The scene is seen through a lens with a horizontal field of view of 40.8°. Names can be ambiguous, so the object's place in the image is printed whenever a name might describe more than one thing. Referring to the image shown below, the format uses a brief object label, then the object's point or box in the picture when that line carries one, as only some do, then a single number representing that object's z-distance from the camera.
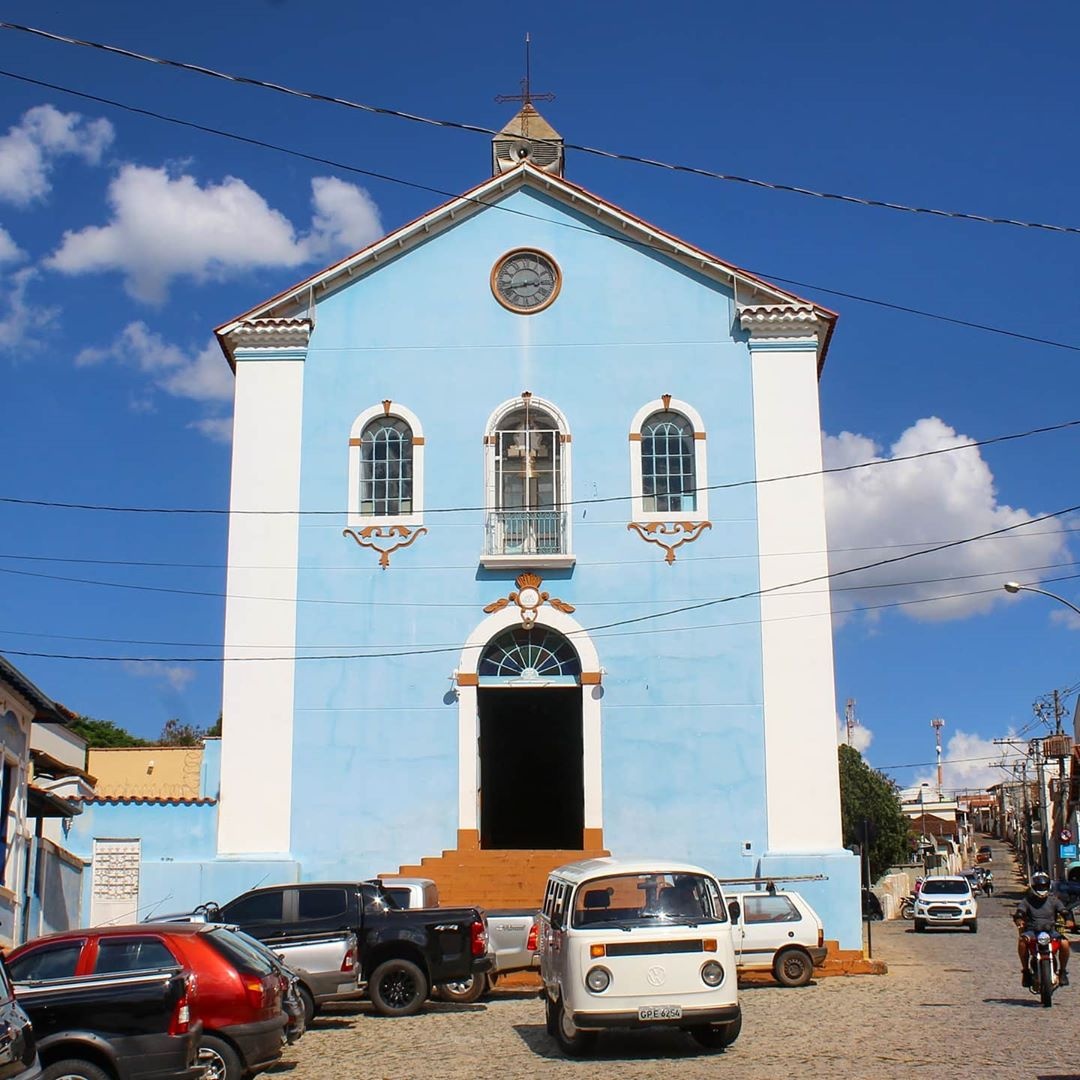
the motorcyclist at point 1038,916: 17.58
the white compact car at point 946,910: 38.03
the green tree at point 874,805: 58.56
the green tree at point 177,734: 66.31
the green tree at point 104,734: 64.06
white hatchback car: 20.30
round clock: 25.14
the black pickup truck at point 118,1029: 10.63
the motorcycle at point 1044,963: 17.12
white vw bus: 13.34
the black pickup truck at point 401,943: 16.83
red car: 11.62
